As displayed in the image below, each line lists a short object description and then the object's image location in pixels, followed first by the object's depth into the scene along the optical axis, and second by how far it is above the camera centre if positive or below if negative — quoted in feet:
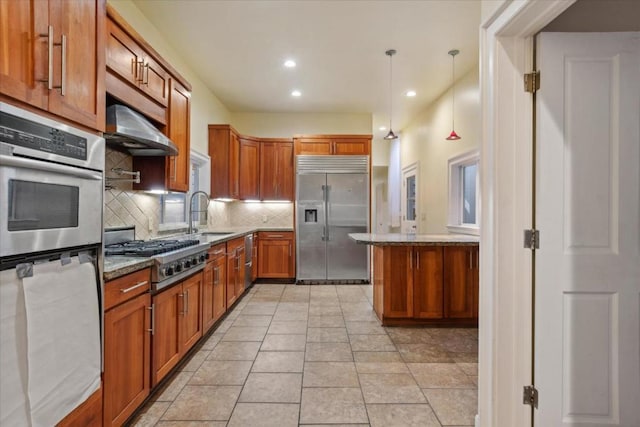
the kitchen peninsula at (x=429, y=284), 11.09 -2.42
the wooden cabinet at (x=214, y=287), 9.51 -2.38
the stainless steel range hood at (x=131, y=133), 6.63 +1.72
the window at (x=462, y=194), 14.61 +0.98
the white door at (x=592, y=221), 4.85 -0.10
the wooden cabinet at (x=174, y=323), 6.64 -2.61
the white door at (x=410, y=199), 20.81 +1.06
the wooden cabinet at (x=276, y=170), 18.33 +2.46
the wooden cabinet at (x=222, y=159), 16.16 +2.71
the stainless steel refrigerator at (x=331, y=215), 17.38 -0.08
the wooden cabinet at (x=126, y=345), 5.11 -2.32
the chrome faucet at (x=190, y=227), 12.36 -0.56
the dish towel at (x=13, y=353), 3.30 -1.49
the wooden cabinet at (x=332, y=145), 17.66 +3.78
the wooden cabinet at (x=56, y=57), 3.52 +1.94
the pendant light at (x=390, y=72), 12.26 +6.18
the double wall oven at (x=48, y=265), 3.40 -0.64
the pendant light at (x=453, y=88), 12.39 +6.06
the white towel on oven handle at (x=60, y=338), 3.64 -1.57
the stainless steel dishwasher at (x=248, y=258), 14.94 -2.16
